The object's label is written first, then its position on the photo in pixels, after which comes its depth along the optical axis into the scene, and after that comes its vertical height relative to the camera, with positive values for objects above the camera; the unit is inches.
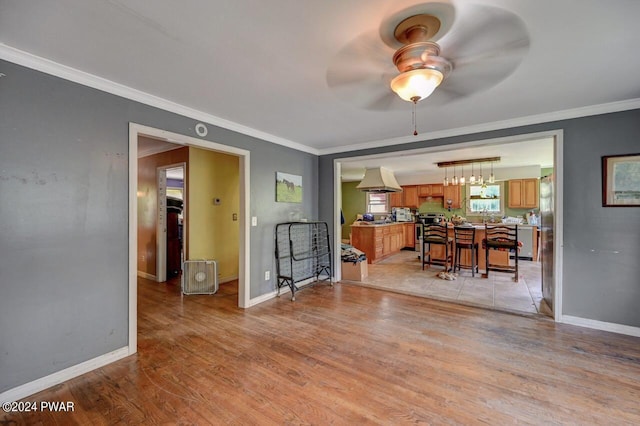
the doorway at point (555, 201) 118.0 +5.5
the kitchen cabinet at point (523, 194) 266.5 +19.7
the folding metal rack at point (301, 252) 157.1 -25.8
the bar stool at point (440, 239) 202.4 -21.1
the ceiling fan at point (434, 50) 58.3 +43.4
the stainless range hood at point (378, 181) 260.8 +31.7
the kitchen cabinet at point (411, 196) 327.9 +21.0
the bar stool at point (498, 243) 179.4 -21.0
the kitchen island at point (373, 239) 245.3 -25.7
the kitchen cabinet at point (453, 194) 304.9 +21.2
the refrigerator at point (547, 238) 126.2 -13.5
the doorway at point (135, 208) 93.0 +1.8
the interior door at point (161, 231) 181.6 -13.0
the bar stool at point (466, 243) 194.4 -23.4
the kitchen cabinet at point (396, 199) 339.3 +17.6
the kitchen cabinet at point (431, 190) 312.0 +27.3
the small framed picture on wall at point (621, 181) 105.1 +13.2
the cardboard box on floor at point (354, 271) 183.8 -41.6
